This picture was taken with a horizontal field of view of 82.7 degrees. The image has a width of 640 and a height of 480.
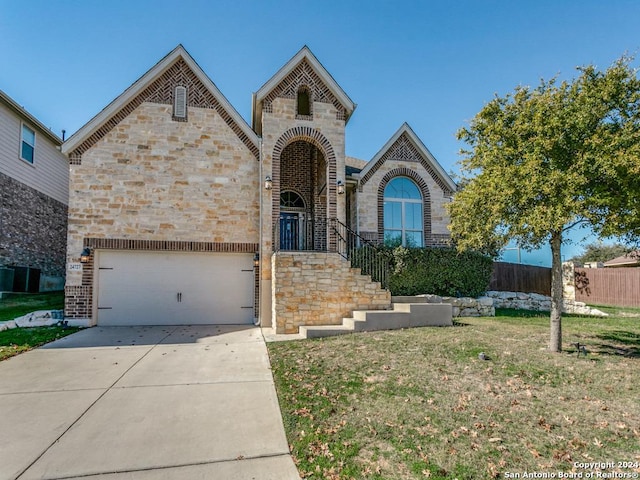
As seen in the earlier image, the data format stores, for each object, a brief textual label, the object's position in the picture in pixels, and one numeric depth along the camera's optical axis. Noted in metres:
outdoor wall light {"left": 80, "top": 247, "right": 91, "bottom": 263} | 10.16
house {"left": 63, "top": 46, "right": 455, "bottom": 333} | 10.49
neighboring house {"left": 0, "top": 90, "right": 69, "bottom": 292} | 12.60
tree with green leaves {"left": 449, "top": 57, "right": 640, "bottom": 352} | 5.60
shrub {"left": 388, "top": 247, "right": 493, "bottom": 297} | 11.72
